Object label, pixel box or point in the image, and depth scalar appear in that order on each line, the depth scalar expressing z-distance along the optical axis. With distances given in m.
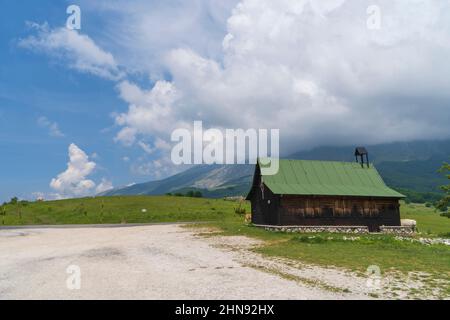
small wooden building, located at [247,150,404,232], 41.09
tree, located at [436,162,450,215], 40.91
